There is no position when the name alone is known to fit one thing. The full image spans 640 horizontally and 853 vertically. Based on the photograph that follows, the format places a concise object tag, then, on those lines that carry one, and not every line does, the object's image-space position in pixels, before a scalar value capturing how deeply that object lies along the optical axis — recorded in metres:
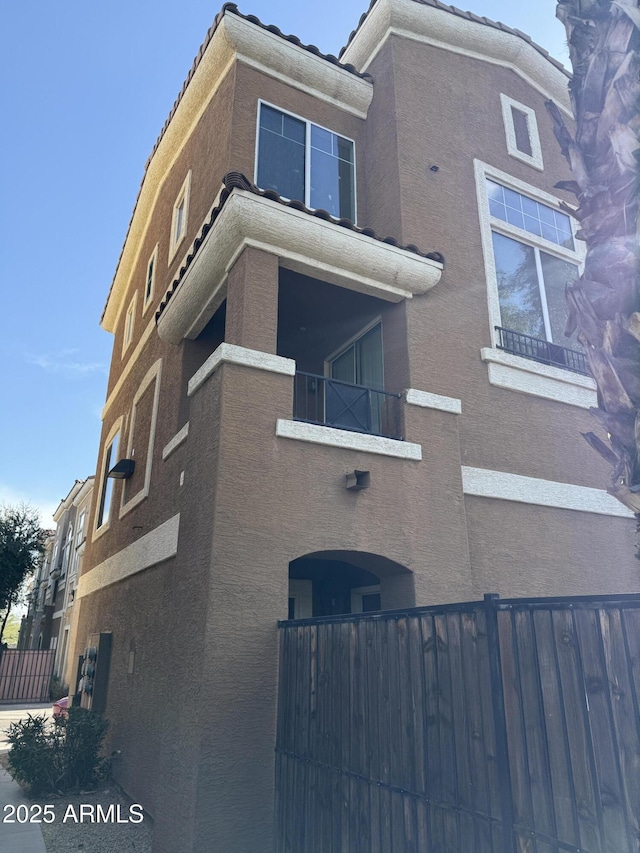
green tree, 24.66
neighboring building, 26.67
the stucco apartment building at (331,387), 6.33
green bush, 8.80
